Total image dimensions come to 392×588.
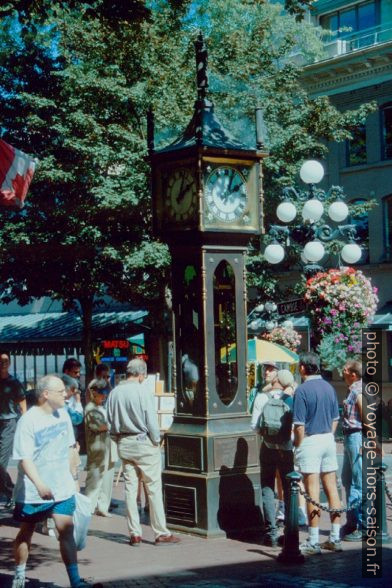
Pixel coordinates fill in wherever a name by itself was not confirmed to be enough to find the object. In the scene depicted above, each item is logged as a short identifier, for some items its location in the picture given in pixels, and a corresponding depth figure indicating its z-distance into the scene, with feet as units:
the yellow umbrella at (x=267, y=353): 51.45
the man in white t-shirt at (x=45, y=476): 21.31
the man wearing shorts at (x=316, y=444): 27.48
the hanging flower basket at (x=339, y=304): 48.78
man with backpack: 29.14
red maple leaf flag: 27.66
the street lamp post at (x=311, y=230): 48.34
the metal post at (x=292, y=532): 25.44
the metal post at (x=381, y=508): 27.89
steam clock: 30.12
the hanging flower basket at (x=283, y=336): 62.08
